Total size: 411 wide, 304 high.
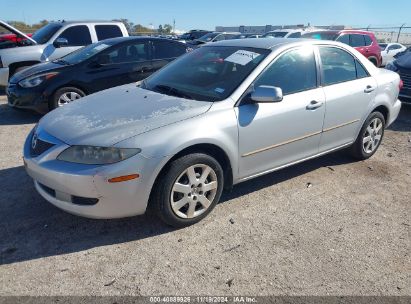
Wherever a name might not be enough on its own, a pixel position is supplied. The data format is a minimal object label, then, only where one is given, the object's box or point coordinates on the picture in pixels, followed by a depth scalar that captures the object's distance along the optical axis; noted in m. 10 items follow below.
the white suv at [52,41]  8.43
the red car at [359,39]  12.38
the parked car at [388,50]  16.48
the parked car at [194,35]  27.57
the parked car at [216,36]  23.17
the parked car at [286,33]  13.92
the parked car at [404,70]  7.79
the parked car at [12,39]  8.79
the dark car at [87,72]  6.57
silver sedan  2.98
